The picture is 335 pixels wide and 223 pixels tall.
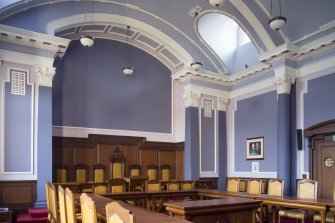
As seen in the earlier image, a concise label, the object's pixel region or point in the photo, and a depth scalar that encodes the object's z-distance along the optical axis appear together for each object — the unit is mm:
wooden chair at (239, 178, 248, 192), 8785
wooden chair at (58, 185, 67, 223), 3749
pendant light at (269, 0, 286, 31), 6091
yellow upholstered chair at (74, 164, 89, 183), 9564
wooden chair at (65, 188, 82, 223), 3129
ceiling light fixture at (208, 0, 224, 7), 6228
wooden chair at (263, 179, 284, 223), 6582
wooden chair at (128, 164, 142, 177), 10562
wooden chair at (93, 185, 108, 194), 6348
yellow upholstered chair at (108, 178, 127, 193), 6705
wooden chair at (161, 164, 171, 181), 11219
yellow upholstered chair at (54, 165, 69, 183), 9203
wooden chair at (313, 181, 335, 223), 5283
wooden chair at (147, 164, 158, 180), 10941
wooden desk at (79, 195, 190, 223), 3107
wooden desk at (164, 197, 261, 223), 4133
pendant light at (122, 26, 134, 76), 9630
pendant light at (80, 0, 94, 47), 7523
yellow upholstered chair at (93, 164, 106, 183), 9836
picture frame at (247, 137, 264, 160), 9781
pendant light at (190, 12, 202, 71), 8805
